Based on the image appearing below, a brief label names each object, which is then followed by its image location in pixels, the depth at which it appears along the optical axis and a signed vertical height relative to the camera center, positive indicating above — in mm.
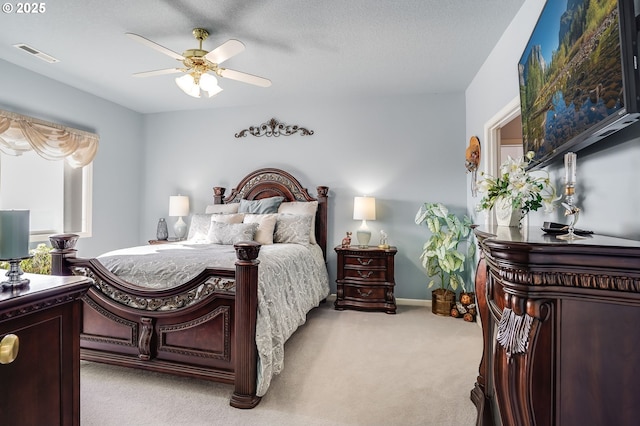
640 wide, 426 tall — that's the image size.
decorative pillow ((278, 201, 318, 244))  4090 +149
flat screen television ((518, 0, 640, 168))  937 +526
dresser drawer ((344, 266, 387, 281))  3803 -643
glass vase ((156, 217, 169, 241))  4592 -128
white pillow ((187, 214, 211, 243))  3766 -78
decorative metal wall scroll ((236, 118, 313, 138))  4477 +1292
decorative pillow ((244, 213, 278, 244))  3553 -48
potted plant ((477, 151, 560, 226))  1345 +104
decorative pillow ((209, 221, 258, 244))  3436 -117
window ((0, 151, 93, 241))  3416 +362
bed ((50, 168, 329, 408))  1977 -632
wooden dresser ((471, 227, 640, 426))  765 -284
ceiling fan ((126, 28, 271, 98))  2322 +1251
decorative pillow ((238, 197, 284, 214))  4152 +202
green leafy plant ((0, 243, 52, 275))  3256 -403
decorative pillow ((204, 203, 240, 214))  4301 +180
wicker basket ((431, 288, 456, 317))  3682 -956
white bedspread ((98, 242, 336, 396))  2053 -406
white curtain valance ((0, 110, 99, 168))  3203 +922
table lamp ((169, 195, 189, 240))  4562 +154
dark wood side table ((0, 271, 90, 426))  912 -405
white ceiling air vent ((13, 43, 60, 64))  2891 +1600
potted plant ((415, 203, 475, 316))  3539 -366
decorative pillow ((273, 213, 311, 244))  3736 -99
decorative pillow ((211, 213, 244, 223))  3842 +39
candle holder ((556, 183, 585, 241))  1016 +21
